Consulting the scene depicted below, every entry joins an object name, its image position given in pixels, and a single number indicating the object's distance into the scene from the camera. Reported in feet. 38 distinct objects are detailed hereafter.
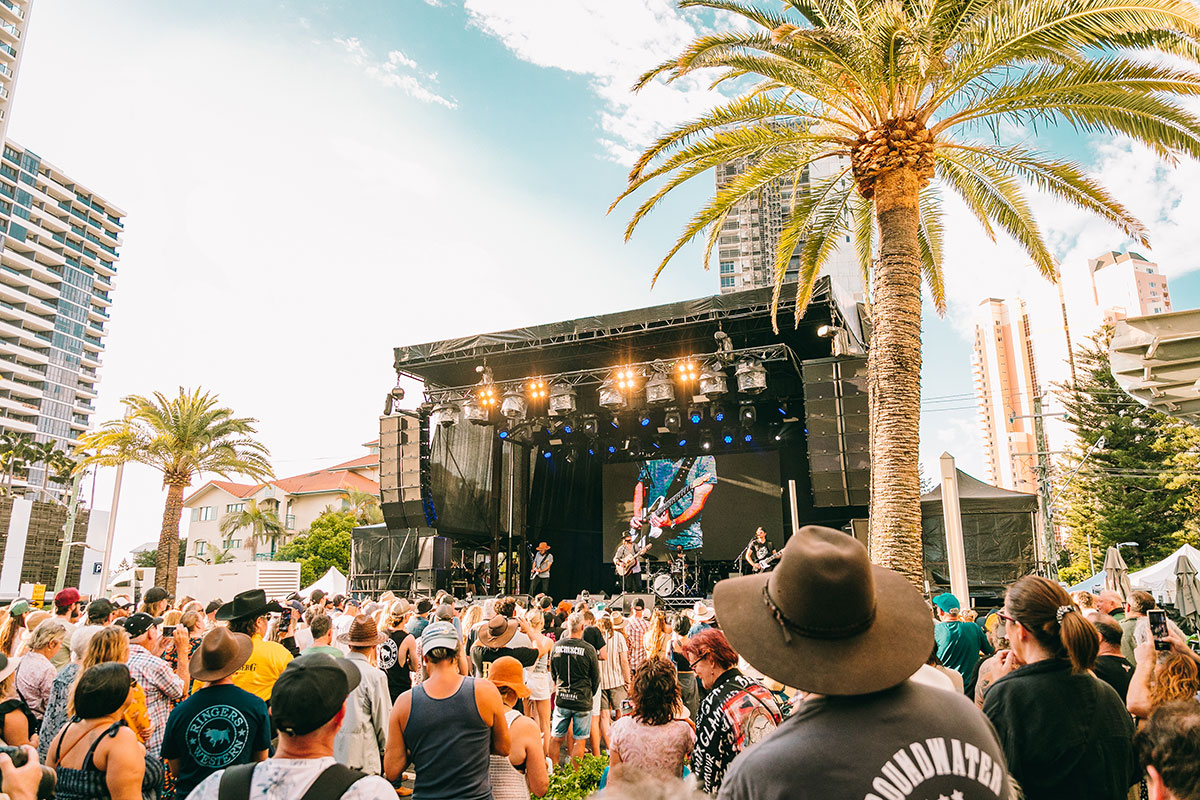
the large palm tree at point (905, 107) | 23.12
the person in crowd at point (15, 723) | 11.83
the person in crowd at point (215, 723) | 11.03
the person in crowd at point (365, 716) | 14.32
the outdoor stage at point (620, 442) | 53.21
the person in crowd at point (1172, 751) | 5.97
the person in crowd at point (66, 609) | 19.65
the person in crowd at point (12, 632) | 16.79
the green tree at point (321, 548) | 146.61
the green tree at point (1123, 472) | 101.96
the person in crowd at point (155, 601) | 23.61
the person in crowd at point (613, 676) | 26.96
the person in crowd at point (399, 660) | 19.35
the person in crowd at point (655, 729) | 11.68
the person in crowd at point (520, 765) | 12.22
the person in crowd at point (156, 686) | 13.80
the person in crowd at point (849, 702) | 4.58
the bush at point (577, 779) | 15.56
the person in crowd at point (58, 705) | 13.47
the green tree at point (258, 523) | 177.58
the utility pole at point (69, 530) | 78.38
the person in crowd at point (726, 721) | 9.80
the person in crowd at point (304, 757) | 6.45
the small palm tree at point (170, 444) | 78.38
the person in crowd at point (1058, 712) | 8.22
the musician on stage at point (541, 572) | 67.77
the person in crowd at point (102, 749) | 9.78
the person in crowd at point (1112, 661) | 13.08
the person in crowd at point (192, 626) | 20.48
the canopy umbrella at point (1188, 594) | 31.58
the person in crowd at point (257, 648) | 14.53
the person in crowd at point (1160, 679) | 9.83
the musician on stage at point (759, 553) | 53.76
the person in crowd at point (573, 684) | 22.63
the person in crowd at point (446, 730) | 11.10
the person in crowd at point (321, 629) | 16.42
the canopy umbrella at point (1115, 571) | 42.19
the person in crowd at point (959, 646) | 18.33
